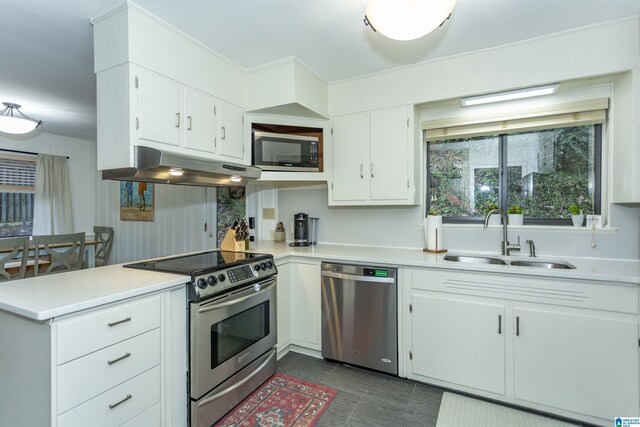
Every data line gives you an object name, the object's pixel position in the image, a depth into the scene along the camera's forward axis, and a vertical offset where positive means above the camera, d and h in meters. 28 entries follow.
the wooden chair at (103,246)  4.47 -0.50
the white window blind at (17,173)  4.46 +0.60
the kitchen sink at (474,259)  2.26 -0.38
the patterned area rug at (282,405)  1.85 -1.28
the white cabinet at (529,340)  1.71 -0.81
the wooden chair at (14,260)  2.77 -0.46
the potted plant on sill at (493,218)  2.52 -0.06
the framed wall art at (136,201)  4.52 +0.17
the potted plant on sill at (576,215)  2.27 -0.03
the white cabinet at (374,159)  2.60 +0.48
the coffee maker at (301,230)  3.05 -0.18
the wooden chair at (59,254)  3.10 -0.45
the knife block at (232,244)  2.70 -0.28
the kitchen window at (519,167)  2.34 +0.38
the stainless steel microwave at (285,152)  2.72 +0.55
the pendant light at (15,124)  3.14 +0.95
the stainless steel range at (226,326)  1.72 -0.74
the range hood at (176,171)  1.77 +0.28
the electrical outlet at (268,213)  3.52 -0.01
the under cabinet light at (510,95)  2.21 +0.89
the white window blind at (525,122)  2.23 +0.73
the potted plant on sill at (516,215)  2.43 -0.03
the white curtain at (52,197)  4.76 +0.25
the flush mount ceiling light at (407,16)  1.34 +0.90
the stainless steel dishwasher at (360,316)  2.28 -0.82
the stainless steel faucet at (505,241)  2.37 -0.24
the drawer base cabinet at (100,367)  1.20 -0.69
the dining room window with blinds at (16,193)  4.46 +0.30
